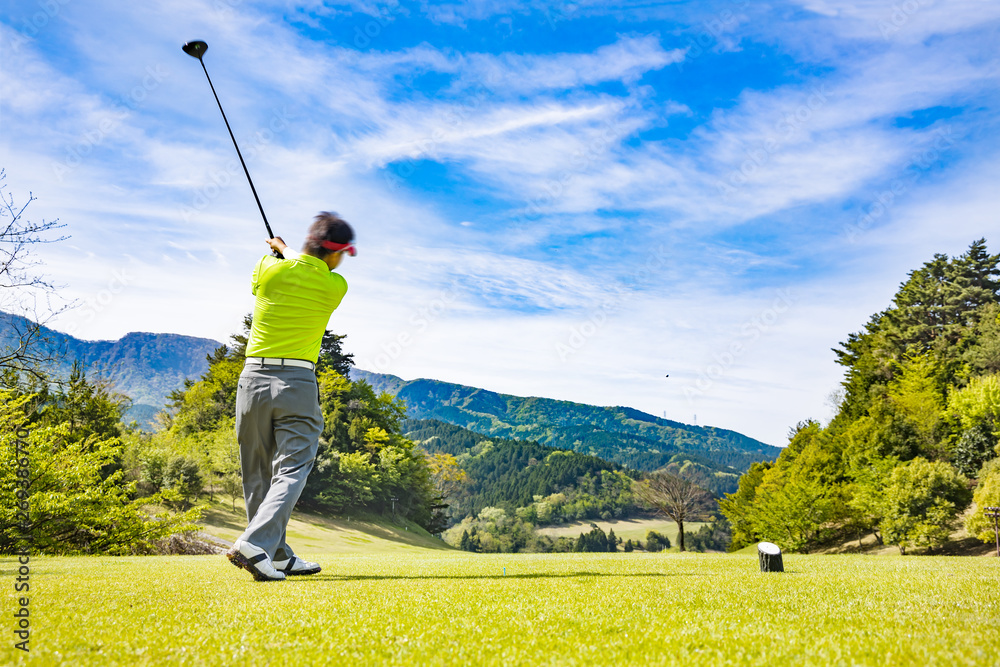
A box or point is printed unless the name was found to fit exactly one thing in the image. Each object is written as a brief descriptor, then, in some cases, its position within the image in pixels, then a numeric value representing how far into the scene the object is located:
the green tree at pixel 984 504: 33.25
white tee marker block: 8.10
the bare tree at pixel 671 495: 51.22
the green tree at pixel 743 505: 59.38
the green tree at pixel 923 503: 37.03
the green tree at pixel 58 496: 9.95
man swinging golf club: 5.57
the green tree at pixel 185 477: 35.38
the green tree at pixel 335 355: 60.91
